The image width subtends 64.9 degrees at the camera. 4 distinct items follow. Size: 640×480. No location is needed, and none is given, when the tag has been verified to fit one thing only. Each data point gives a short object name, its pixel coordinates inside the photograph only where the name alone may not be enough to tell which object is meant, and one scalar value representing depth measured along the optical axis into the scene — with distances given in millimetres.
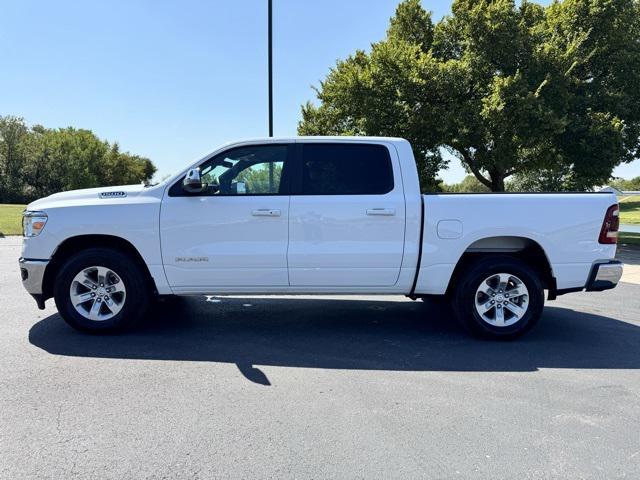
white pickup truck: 5000
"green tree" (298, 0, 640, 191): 13766
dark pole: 12906
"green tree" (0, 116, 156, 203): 68250
